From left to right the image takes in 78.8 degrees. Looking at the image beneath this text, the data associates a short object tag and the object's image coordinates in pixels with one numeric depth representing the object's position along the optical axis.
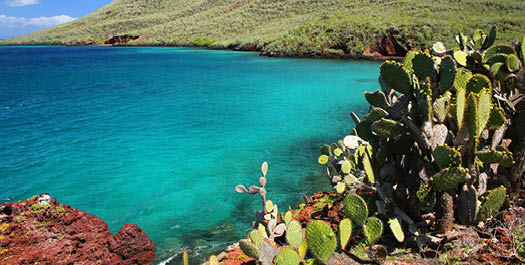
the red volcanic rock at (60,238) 4.40
